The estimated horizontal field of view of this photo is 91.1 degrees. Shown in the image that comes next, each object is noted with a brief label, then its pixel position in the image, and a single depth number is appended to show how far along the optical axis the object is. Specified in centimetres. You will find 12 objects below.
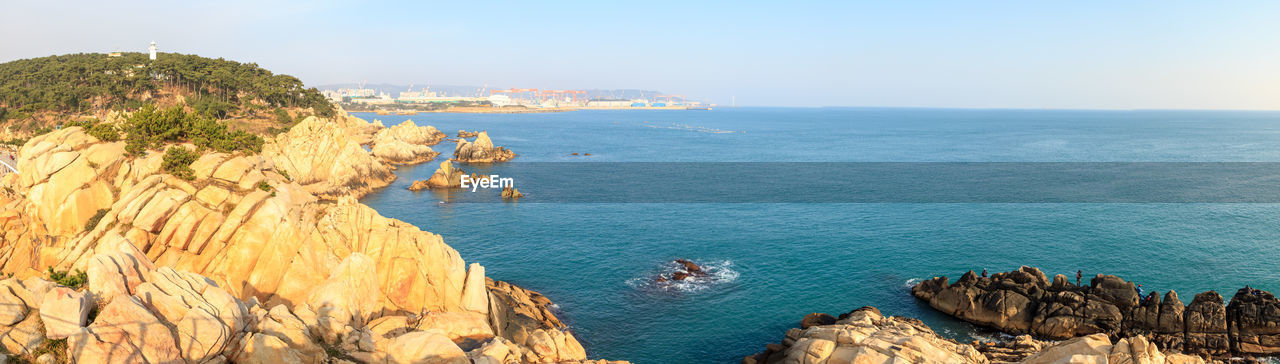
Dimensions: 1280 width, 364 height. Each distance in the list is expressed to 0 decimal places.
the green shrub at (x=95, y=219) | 3043
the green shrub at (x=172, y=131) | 3434
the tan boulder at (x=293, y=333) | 2255
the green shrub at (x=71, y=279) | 2255
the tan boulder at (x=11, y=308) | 1904
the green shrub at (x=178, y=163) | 3203
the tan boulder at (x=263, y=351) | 2106
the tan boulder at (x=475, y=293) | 3628
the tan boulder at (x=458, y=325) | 3188
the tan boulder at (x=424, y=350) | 2459
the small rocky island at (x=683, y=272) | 5259
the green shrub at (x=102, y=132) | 3366
